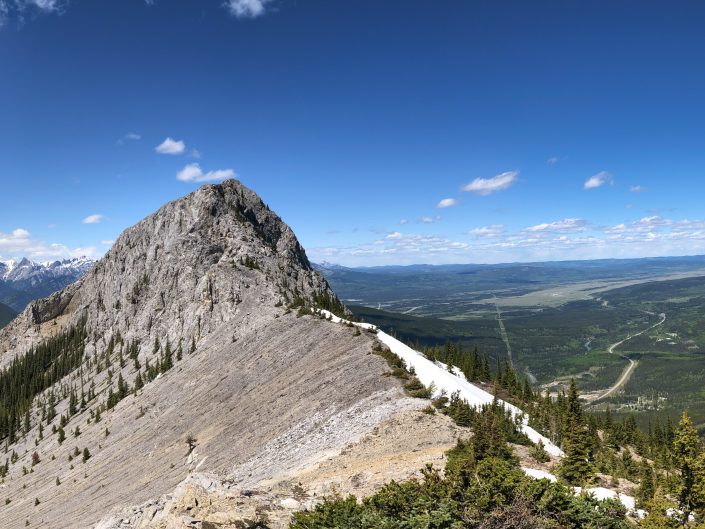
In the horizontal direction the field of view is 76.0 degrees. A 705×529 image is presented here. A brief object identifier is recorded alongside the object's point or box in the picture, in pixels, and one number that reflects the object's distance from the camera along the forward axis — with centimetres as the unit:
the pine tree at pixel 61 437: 10063
